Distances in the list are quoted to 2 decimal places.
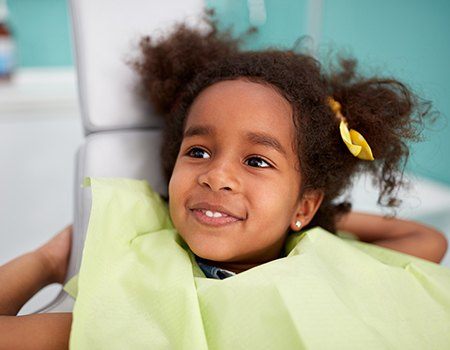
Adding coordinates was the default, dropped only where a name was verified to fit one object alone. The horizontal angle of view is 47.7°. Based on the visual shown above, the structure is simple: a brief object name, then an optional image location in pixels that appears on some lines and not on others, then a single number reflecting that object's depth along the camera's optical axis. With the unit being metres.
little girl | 0.62
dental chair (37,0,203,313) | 0.94
